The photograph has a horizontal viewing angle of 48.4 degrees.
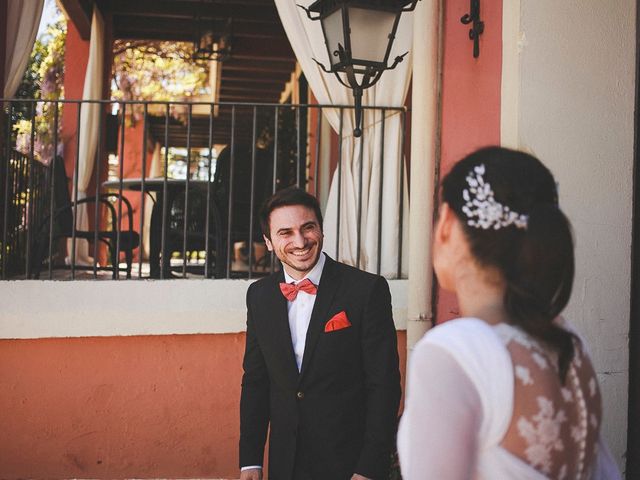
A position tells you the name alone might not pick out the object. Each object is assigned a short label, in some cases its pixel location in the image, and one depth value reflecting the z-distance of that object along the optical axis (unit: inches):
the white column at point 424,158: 143.2
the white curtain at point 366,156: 161.2
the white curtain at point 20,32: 187.9
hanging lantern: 118.0
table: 184.9
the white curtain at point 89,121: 253.8
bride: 39.6
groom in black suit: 86.1
